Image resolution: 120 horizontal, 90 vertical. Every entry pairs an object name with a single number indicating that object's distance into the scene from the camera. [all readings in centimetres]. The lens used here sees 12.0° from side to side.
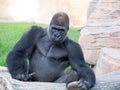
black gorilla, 443
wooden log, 382
